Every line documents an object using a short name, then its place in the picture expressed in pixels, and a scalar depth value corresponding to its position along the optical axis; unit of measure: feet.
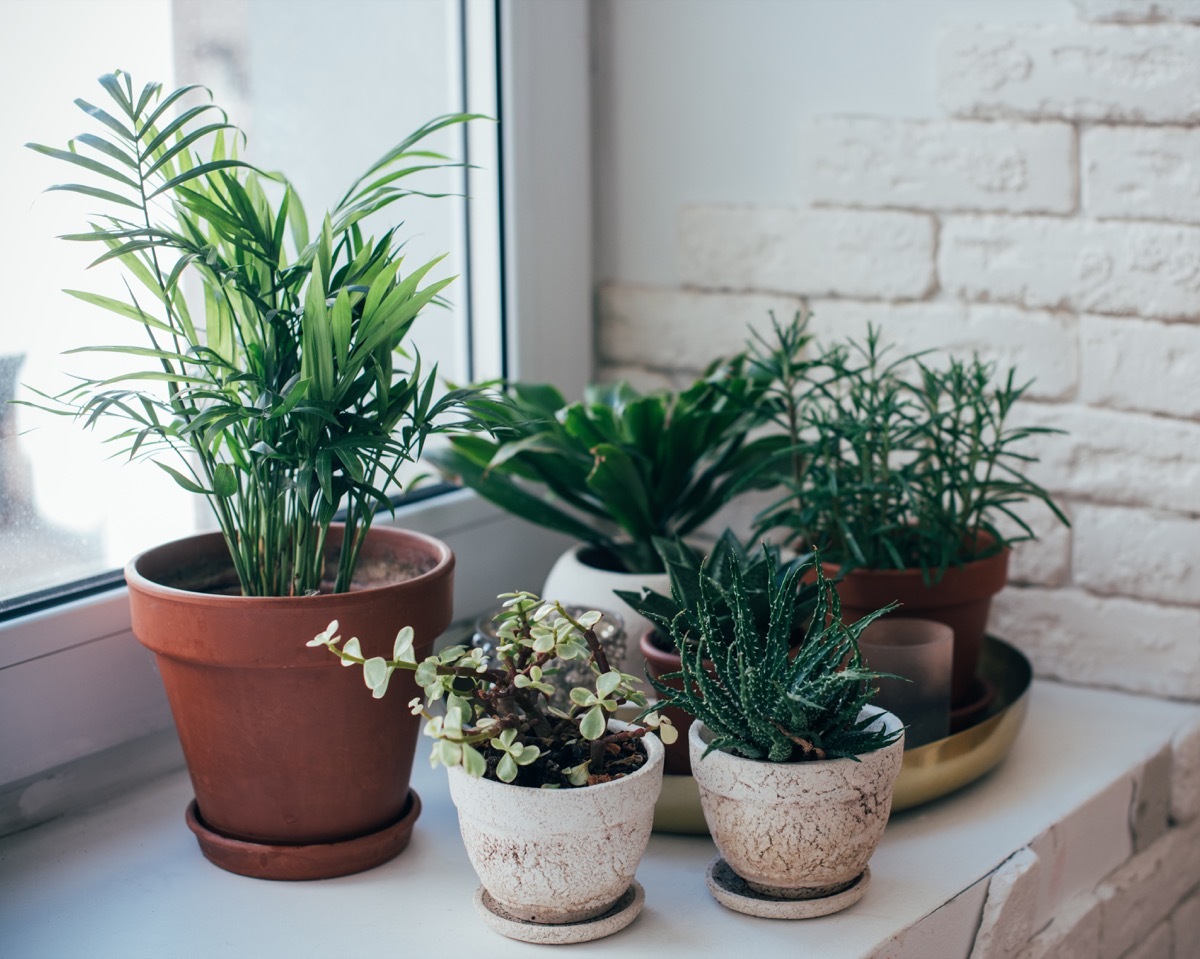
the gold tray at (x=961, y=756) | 3.05
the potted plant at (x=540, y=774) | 2.40
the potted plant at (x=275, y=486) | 2.52
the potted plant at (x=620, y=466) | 3.47
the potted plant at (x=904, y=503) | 3.33
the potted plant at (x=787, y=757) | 2.47
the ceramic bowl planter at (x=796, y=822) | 2.47
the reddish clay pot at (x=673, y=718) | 2.94
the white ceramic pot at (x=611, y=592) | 3.43
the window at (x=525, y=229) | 4.05
